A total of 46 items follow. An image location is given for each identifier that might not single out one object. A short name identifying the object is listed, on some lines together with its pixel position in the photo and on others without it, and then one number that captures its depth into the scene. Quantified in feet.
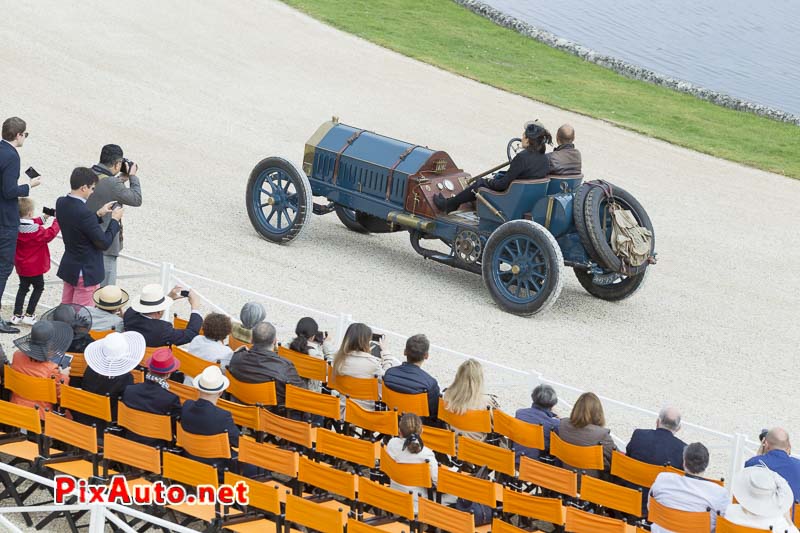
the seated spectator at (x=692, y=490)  49.78
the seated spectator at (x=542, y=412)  59.11
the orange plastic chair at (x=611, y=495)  51.60
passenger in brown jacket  91.66
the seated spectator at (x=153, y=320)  63.10
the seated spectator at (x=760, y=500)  47.29
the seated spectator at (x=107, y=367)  56.34
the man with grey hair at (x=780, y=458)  53.93
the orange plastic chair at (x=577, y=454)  55.72
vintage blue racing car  90.12
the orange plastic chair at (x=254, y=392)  59.00
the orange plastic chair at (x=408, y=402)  60.34
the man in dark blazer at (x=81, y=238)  71.87
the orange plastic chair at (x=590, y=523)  48.32
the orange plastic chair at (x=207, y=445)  51.80
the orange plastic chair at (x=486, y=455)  55.31
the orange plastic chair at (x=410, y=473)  52.03
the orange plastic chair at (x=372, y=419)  58.13
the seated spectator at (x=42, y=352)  56.70
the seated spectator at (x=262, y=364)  59.98
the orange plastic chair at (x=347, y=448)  53.62
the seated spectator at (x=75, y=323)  61.11
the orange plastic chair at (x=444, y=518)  47.96
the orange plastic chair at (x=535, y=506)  49.96
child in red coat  76.02
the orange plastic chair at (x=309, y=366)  64.39
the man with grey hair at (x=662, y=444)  55.42
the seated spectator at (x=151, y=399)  54.13
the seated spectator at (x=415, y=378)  60.85
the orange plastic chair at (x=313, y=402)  58.54
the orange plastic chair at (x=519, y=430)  57.93
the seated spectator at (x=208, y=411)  52.13
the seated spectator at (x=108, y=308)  65.67
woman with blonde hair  59.06
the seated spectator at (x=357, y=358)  62.69
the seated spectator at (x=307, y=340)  65.06
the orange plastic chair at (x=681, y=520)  48.78
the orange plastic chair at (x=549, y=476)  53.42
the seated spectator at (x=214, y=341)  62.54
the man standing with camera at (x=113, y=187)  75.20
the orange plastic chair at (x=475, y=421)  59.16
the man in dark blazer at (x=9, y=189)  73.34
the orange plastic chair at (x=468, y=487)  50.75
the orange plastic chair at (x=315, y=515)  46.21
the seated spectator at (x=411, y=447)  52.26
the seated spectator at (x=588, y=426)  56.65
